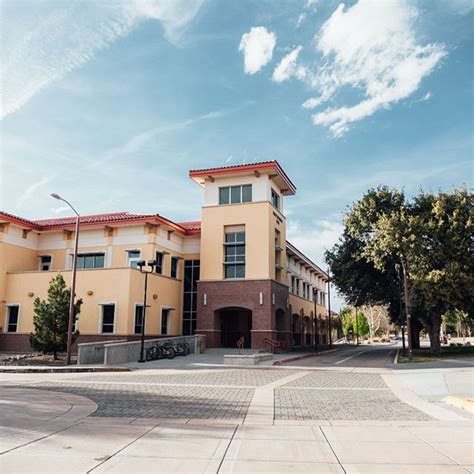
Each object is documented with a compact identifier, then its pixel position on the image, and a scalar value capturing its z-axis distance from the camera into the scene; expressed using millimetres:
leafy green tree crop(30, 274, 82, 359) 23984
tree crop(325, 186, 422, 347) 34375
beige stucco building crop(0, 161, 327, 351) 30234
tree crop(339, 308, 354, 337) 92125
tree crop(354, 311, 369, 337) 94775
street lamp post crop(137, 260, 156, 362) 24000
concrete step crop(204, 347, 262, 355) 31028
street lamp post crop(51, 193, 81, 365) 22200
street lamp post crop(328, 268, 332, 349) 43625
